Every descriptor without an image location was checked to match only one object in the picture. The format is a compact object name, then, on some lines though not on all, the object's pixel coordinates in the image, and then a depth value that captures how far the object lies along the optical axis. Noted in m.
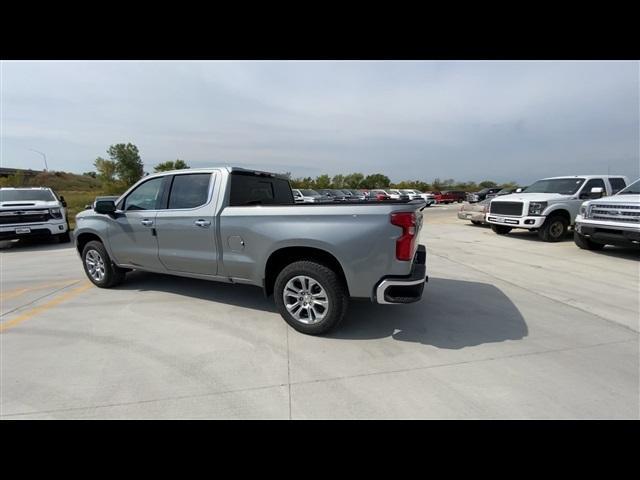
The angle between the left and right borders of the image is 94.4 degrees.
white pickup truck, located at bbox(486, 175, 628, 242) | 8.75
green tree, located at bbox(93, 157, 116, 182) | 51.28
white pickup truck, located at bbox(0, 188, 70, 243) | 8.10
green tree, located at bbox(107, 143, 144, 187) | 53.41
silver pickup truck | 2.94
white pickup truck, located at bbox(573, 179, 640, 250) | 6.05
